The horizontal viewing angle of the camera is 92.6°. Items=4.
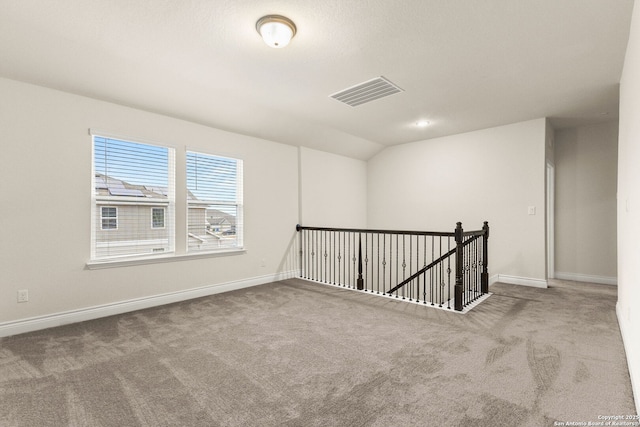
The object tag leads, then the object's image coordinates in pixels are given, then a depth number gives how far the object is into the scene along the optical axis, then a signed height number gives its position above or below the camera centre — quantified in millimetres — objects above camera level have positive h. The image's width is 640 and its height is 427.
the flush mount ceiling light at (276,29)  2258 +1406
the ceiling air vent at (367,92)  3389 +1463
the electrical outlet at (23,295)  2968 -793
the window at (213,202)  4273 +181
